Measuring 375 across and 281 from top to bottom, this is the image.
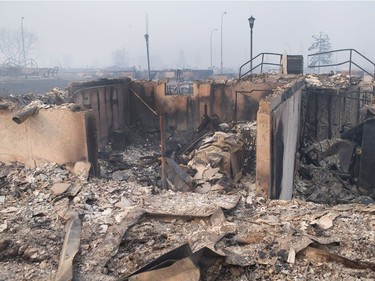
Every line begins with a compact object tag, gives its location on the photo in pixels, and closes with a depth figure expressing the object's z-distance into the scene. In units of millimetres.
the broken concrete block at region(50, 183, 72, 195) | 5816
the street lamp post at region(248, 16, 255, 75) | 15072
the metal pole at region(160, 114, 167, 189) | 6391
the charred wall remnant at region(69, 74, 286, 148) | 11570
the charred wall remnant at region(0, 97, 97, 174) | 6551
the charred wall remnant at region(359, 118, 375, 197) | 10352
